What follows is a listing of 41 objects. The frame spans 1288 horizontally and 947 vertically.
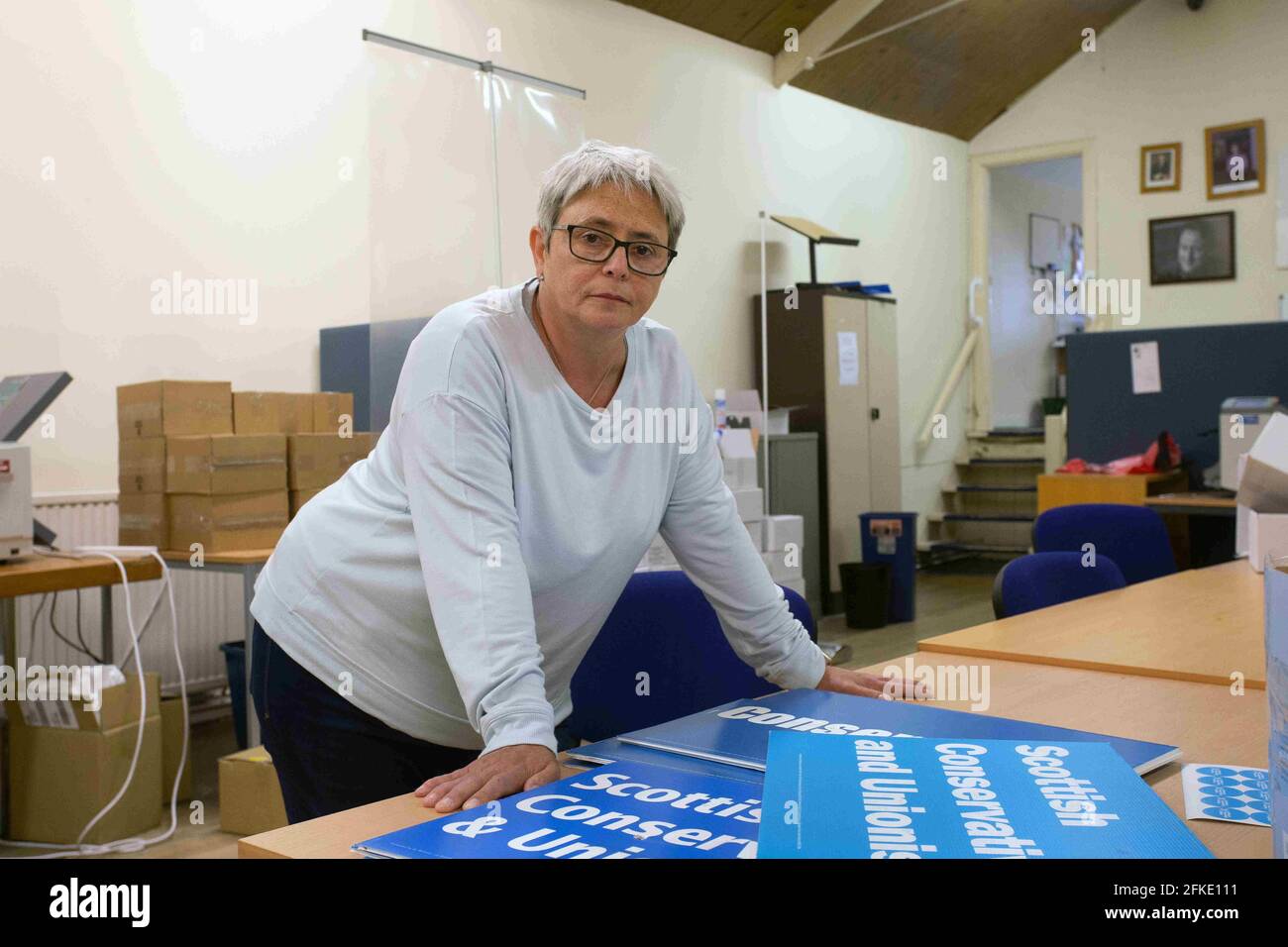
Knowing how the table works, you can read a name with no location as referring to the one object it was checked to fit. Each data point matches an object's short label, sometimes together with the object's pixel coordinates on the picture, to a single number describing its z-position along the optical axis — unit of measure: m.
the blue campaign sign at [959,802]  0.88
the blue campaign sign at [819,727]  1.22
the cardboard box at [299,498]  3.96
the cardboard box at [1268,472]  2.71
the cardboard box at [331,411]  4.13
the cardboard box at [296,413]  4.02
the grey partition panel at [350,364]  4.80
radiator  4.08
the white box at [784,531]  6.04
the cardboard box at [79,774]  3.20
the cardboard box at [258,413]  3.89
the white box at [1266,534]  2.70
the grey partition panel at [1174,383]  5.00
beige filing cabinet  7.14
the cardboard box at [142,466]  3.80
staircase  8.88
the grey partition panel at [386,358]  4.31
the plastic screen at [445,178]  4.42
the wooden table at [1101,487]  4.91
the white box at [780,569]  5.90
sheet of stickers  1.05
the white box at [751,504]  5.72
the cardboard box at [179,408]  3.75
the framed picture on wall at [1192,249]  8.39
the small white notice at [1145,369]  5.28
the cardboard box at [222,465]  3.70
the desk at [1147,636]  1.80
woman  1.30
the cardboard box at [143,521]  3.81
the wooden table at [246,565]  3.51
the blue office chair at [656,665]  1.80
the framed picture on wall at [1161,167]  8.56
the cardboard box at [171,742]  3.59
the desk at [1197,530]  4.59
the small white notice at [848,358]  7.28
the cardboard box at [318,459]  3.93
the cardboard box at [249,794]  3.24
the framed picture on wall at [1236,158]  8.23
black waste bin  6.47
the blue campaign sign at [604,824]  0.91
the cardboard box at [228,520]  3.71
